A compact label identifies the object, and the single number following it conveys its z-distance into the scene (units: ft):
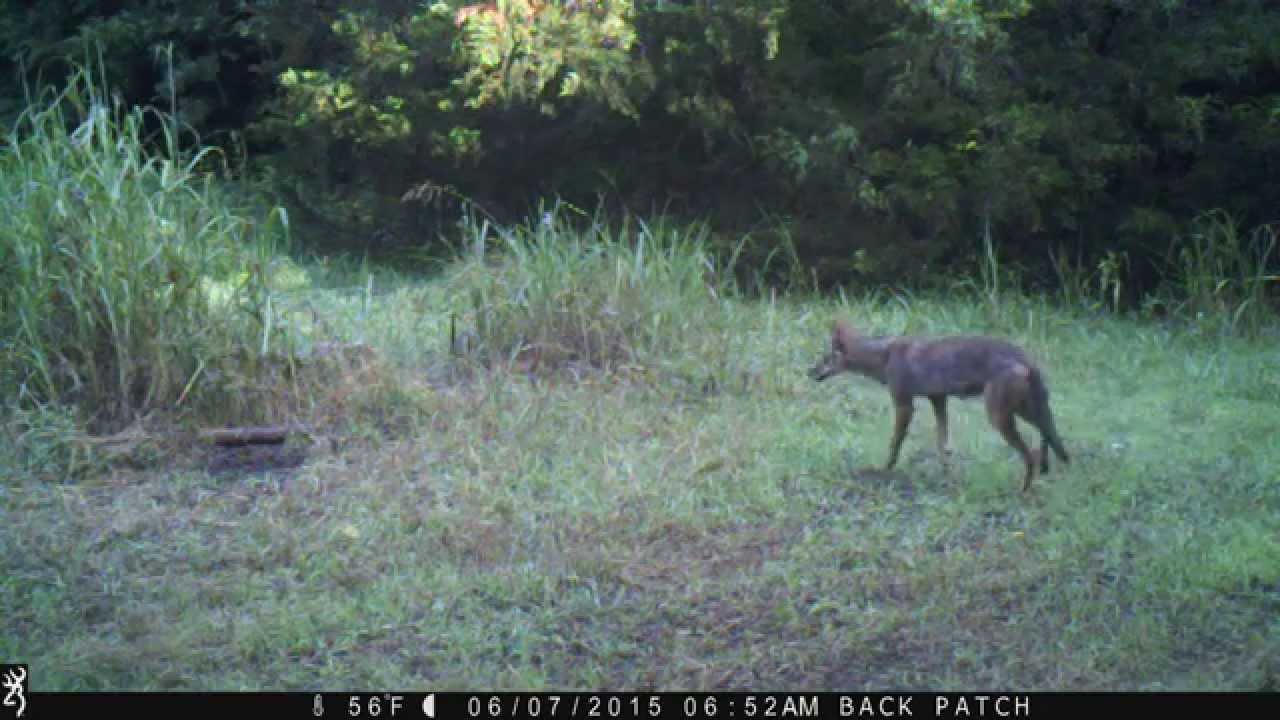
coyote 39.09
